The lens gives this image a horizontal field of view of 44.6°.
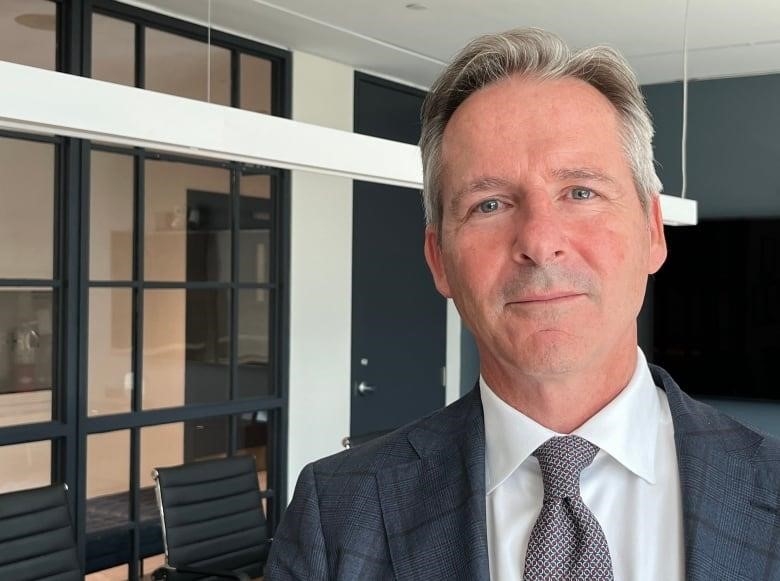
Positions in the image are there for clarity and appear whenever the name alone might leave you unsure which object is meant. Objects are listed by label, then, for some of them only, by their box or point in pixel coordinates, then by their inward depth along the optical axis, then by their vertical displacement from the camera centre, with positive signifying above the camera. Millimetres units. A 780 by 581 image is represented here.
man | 921 -120
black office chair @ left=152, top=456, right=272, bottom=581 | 4041 -1012
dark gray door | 6355 -20
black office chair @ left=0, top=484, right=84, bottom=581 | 3479 -919
